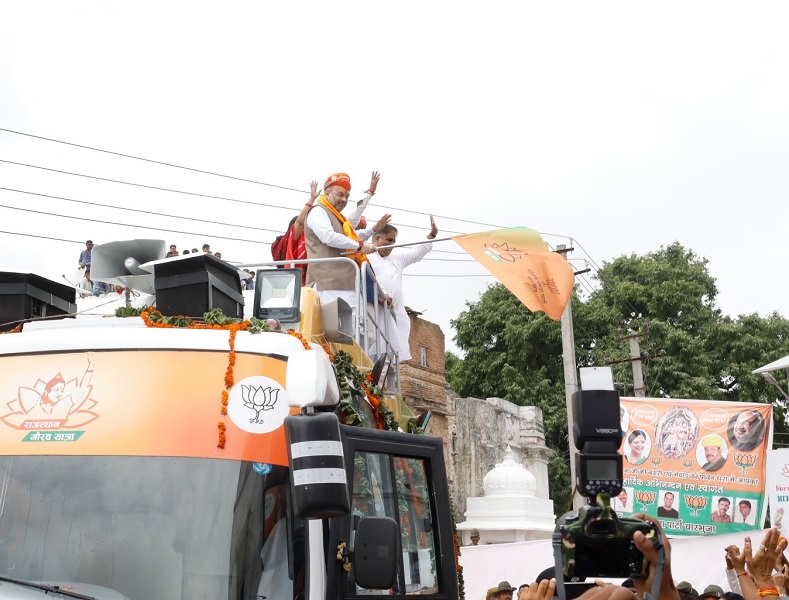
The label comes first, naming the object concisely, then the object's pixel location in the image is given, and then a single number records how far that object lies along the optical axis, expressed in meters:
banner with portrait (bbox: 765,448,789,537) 12.08
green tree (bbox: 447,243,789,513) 37.12
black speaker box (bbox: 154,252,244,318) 5.85
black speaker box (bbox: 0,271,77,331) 6.17
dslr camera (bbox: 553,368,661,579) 3.72
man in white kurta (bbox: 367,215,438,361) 9.36
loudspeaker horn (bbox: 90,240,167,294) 6.64
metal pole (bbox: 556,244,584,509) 22.88
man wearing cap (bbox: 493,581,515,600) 9.48
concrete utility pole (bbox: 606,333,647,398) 29.86
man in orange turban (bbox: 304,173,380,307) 7.72
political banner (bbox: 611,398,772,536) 14.59
